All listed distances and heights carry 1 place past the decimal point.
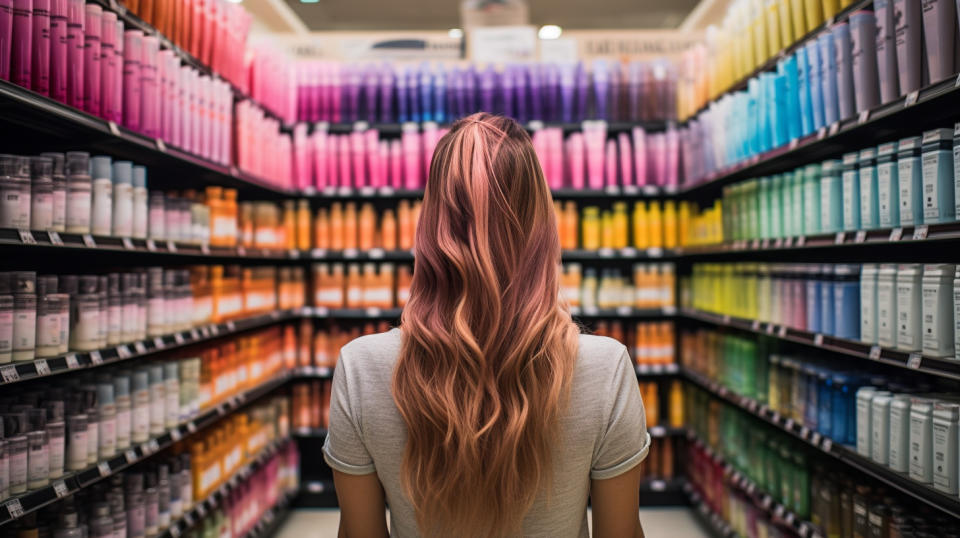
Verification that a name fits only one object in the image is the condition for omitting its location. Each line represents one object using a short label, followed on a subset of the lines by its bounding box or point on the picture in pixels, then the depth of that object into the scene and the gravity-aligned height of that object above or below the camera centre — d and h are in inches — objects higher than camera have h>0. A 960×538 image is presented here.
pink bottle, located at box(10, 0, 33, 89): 75.2 +27.4
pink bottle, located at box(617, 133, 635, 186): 184.9 +34.0
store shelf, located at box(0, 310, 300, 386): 75.2 -10.1
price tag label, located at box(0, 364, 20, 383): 72.2 -10.1
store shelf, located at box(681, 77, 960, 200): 79.7 +22.6
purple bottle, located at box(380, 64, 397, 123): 189.8 +54.7
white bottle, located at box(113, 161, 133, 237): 97.7 +12.6
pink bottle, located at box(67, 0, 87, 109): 85.1 +30.2
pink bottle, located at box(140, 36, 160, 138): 102.9 +31.1
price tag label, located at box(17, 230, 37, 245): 75.1 +5.2
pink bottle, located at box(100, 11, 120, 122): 92.8 +31.1
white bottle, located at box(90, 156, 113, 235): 92.3 +12.0
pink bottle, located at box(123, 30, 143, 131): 99.3 +31.1
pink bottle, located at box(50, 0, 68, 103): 82.0 +29.1
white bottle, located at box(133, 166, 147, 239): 102.8 +12.5
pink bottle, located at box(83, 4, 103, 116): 88.7 +30.2
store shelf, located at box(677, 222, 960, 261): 78.0 +6.2
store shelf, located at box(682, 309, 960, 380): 76.2 -10.0
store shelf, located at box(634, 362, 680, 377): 185.6 -25.0
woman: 45.1 -6.9
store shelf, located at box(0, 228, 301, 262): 75.0 +5.6
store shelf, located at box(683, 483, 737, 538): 155.2 -59.4
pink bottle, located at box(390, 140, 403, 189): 184.9 +33.4
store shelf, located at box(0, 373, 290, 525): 73.7 -25.7
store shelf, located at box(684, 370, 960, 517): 76.3 -26.1
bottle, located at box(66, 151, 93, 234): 87.0 +12.1
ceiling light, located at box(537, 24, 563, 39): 286.5 +110.0
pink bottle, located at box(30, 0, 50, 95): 78.8 +28.2
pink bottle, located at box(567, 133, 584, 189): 184.4 +34.1
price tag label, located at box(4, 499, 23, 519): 71.9 -24.9
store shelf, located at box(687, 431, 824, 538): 113.8 -43.5
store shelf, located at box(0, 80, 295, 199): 76.7 +21.0
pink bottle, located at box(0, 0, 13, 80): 72.1 +27.3
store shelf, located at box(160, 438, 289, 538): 114.2 -42.5
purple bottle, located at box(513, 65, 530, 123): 185.9 +53.9
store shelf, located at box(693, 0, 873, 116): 101.7 +42.8
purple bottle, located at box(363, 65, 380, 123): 189.8 +56.7
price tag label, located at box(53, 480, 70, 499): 80.2 -25.4
